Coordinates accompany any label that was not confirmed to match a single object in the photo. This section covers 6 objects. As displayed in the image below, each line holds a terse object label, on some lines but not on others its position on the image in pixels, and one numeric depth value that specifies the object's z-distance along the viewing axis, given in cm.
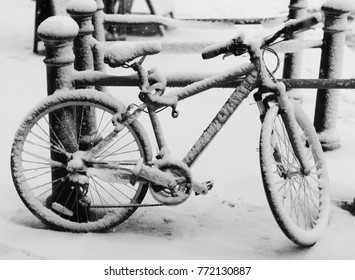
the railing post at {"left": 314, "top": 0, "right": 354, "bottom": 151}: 421
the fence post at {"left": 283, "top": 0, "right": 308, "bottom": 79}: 539
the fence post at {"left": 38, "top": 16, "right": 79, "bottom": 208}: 308
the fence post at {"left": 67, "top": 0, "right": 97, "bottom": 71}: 402
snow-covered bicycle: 295
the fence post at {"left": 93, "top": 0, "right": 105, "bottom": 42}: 490
